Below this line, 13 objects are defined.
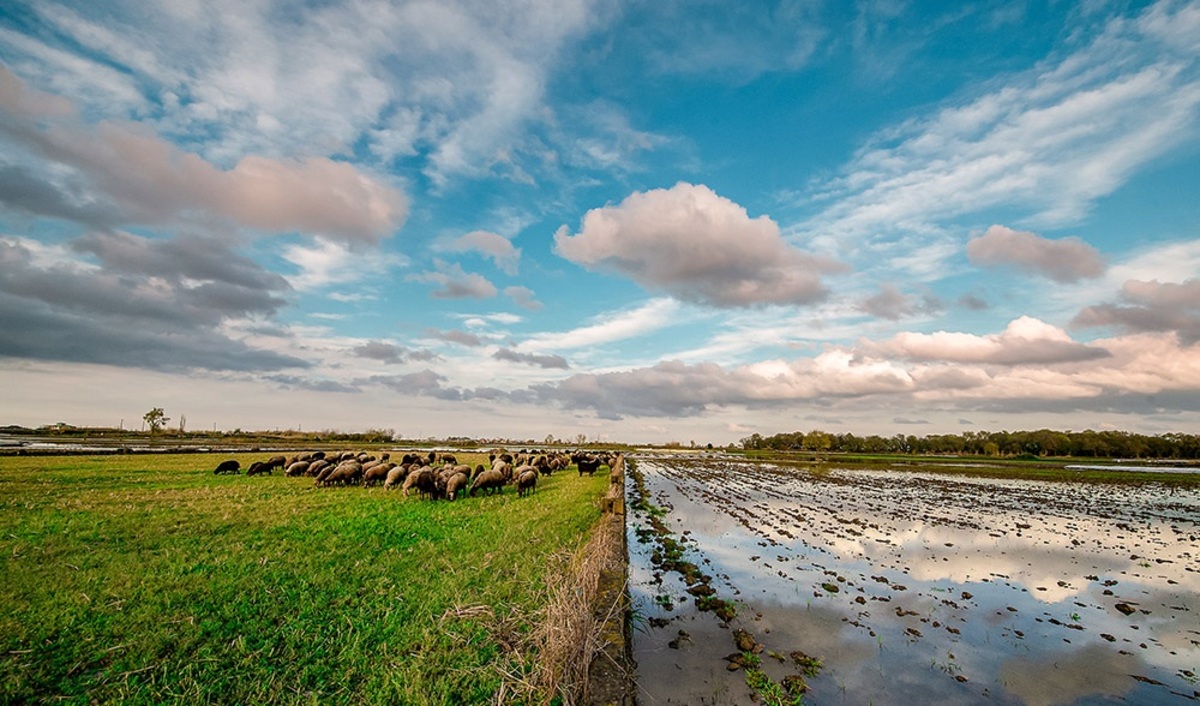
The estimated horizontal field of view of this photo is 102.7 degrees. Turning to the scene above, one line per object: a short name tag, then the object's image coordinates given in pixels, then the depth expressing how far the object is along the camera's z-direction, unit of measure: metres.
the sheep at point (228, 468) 28.98
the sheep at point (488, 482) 22.36
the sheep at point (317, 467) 26.01
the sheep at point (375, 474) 23.77
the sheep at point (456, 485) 19.81
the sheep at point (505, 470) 24.22
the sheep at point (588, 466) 38.71
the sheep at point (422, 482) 20.55
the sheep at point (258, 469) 28.56
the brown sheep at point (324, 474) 23.66
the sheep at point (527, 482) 22.42
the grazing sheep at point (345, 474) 23.61
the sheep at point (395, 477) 22.77
